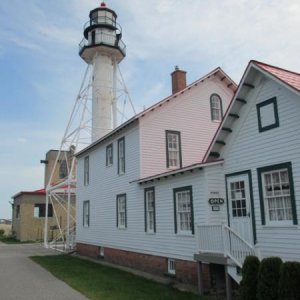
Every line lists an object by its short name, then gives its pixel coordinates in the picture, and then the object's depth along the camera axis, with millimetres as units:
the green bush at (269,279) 8531
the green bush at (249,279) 9117
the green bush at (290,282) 7959
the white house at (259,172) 10758
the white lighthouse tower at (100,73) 28906
